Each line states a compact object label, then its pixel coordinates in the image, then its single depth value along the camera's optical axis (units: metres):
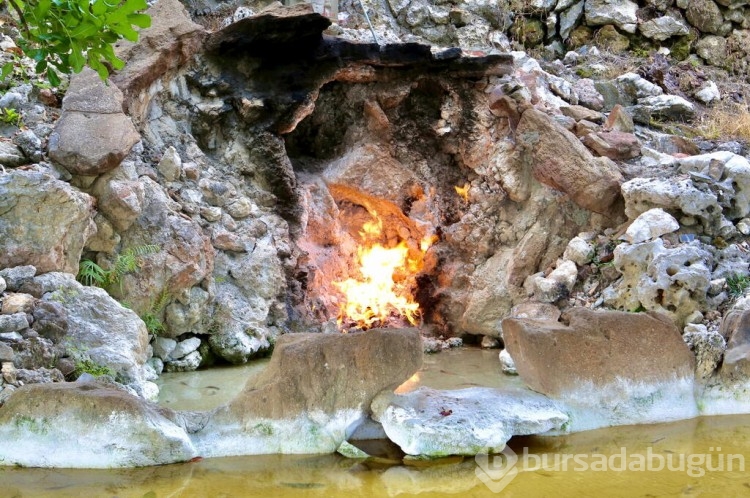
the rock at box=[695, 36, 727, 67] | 9.67
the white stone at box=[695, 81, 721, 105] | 8.30
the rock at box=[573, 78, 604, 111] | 7.52
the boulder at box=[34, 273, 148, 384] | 4.17
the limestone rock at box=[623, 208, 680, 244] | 5.51
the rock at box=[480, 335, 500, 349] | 6.48
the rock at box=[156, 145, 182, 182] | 5.64
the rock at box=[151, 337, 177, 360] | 5.22
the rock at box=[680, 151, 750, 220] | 5.86
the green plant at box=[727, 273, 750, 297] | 5.24
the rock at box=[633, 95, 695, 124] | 7.71
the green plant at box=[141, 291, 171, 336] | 5.09
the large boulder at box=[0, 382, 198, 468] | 3.24
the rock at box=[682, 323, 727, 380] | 4.10
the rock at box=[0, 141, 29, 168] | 4.56
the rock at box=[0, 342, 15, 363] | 3.59
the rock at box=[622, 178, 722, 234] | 5.64
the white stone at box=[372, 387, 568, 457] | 3.46
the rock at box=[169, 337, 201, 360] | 5.29
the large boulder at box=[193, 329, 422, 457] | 3.52
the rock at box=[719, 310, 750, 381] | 4.08
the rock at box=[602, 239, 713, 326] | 5.08
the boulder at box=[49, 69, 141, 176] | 4.76
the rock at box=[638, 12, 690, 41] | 9.65
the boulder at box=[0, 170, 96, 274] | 4.29
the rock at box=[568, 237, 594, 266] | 6.05
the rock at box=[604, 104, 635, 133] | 7.00
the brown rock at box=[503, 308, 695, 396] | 3.91
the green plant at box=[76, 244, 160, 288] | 4.88
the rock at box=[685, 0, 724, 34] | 9.86
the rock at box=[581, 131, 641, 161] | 6.46
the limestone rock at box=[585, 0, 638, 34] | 9.63
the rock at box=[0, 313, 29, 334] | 3.73
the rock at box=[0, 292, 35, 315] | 3.89
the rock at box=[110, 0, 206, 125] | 5.58
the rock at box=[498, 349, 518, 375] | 5.20
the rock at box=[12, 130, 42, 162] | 4.72
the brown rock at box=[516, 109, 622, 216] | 6.14
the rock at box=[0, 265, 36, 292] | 4.11
